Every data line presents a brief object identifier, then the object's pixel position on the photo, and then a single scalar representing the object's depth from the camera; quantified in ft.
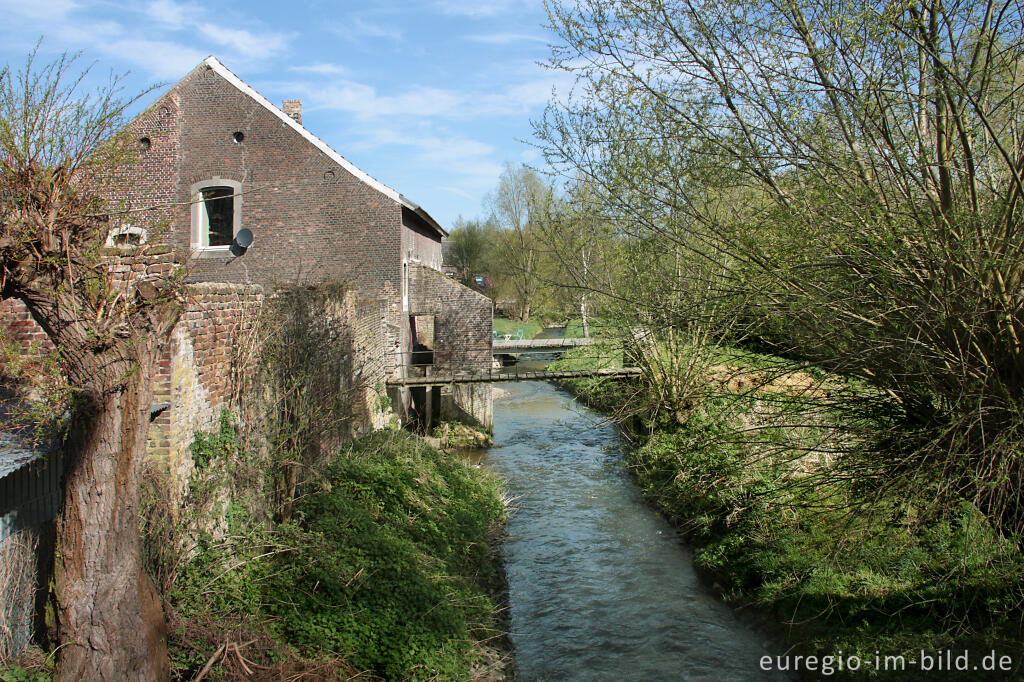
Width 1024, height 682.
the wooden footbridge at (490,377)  50.83
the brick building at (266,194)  56.13
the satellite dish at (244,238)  56.49
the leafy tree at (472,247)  183.93
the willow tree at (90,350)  13.56
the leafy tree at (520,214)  36.50
